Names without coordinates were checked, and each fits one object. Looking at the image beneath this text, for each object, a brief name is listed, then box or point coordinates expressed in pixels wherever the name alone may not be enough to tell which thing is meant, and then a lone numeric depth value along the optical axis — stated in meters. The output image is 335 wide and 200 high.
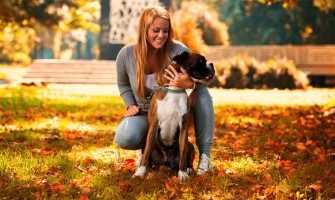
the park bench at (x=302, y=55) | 22.09
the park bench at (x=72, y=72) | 19.97
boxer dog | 4.12
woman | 4.57
